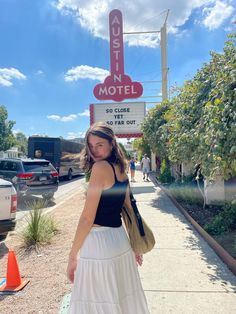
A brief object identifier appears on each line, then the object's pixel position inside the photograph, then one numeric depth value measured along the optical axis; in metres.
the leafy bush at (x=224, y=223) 6.00
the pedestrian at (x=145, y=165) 18.67
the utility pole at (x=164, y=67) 19.56
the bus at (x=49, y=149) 20.38
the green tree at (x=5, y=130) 48.50
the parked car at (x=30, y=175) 10.92
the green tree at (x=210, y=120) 3.54
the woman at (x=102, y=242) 2.05
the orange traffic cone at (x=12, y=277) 3.78
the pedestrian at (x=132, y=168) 18.89
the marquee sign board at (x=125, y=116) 16.17
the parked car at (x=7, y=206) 5.30
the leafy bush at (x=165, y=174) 14.78
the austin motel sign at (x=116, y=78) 16.03
